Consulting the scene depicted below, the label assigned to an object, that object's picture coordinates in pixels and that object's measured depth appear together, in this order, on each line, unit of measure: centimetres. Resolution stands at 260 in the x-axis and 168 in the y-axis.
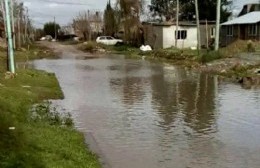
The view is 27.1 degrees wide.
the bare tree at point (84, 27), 9769
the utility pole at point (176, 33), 5619
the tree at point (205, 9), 6762
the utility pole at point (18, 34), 6082
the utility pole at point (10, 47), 2275
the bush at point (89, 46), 6738
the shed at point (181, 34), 5975
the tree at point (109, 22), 8529
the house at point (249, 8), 6510
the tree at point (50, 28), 13362
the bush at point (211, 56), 3712
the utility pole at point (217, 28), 4016
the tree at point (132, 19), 6912
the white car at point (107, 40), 7743
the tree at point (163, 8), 8082
